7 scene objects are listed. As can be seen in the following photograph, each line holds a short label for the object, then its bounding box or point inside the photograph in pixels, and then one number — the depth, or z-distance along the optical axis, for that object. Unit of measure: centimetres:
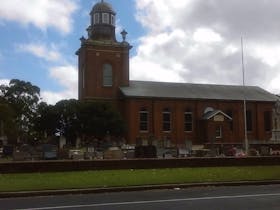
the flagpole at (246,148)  2737
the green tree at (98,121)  4320
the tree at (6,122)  4161
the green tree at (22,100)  5830
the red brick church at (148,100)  4762
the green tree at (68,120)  4373
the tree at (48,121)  4425
